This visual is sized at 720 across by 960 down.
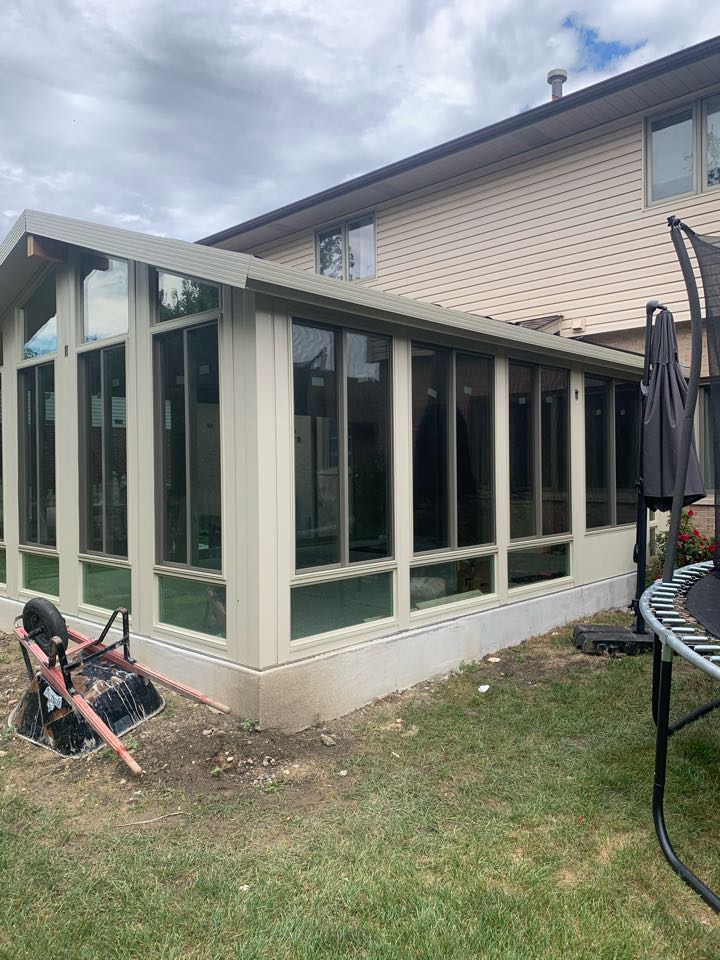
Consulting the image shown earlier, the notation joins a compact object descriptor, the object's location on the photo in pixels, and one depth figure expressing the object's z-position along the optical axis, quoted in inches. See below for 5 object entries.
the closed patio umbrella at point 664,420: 224.4
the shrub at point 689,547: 335.9
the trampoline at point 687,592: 111.2
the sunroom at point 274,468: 177.2
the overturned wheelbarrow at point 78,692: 161.9
